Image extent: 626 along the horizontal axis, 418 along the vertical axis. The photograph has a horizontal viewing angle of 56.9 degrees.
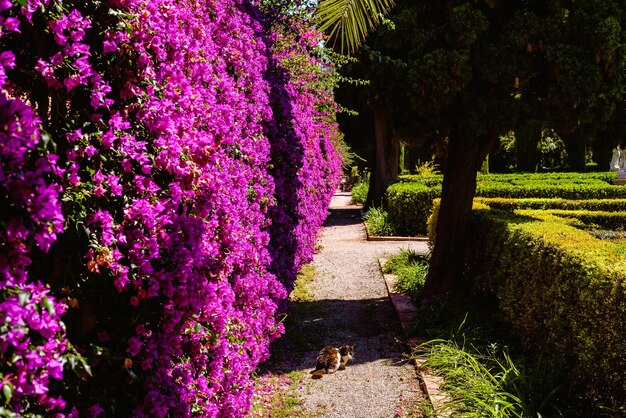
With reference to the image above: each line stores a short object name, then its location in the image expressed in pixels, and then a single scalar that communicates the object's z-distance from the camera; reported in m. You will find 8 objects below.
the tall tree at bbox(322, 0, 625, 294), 6.42
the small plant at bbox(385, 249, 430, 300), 8.60
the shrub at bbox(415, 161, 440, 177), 22.85
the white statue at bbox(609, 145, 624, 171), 21.22
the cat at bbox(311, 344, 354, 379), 5.73
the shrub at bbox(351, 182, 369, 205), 25.77
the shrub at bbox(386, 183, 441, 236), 14.28
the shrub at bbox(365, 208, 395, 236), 14.70
